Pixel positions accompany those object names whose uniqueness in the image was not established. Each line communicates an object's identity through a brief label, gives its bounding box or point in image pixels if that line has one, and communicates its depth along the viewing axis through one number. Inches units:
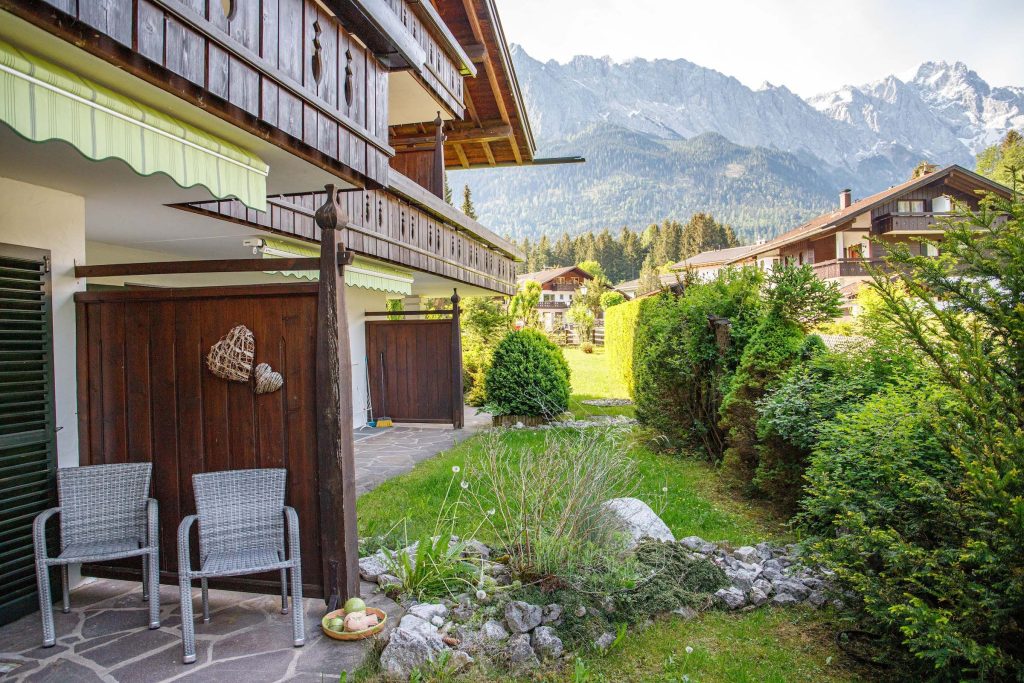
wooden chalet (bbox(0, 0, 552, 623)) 109.2
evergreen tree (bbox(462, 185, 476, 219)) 1413.3
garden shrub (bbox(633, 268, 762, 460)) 328.2
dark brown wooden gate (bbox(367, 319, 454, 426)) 504.4
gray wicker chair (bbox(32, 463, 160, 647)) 148.2
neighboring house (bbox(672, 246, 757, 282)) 2030.3
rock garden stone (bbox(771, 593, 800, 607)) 175.0
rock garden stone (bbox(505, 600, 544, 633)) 153.0
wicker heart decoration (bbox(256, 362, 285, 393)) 164.4
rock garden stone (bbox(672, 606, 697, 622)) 168.6
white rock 199.6
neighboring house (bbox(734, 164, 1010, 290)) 1299.2
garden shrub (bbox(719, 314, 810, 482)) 276.1
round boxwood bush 469.4
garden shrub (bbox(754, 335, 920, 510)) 213.8
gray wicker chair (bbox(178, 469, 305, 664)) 142.7
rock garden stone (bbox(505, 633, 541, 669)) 143.0
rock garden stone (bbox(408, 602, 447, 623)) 156.3
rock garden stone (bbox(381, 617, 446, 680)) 135.8
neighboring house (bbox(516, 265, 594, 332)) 3092.8
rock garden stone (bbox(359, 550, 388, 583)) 186.5
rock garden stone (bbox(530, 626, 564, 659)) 148.1
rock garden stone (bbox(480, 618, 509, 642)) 148.3
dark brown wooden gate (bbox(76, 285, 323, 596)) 164.4
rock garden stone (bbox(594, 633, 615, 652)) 151.7
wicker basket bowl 148.7
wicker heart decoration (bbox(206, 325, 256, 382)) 165.6
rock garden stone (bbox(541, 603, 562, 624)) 157.6
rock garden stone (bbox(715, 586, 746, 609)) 173.5
